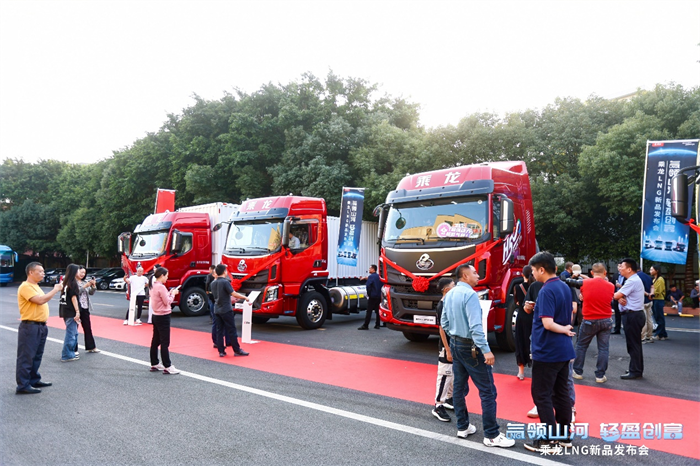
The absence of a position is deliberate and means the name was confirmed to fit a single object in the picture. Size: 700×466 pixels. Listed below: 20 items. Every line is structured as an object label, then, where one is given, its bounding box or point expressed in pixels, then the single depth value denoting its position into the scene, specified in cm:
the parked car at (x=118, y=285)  2927
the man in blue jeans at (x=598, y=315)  670
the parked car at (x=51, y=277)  3620
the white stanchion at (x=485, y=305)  613
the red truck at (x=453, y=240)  838
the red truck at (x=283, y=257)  1170
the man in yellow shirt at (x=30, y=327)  634
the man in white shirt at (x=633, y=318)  707
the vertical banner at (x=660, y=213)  1173
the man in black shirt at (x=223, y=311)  872
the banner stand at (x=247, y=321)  1019
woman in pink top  738
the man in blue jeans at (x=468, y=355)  440
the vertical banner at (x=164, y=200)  2108
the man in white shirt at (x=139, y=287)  1345
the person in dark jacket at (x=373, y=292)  1220
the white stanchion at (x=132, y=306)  1344
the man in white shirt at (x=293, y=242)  1195
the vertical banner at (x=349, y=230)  1483
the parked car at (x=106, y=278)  3112
